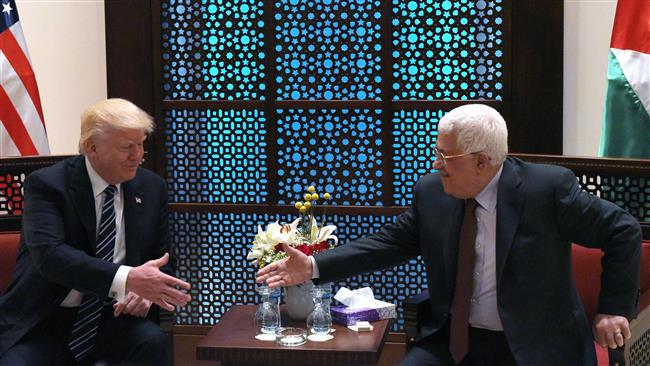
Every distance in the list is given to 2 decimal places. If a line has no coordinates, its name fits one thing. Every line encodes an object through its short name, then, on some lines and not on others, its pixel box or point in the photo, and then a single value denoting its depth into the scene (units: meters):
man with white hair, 3.17
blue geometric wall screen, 4.97
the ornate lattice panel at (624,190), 4.03
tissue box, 3.89
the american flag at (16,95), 4.77
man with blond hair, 3.52
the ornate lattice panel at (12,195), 4.41
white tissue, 4.01
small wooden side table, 3.54
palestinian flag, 4.38
